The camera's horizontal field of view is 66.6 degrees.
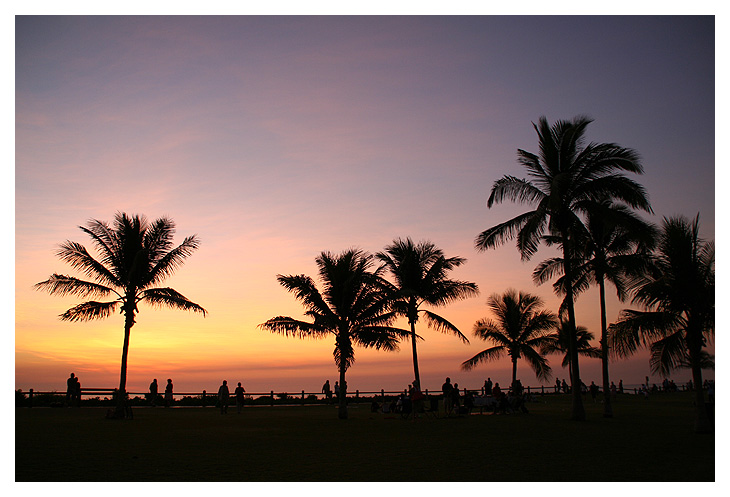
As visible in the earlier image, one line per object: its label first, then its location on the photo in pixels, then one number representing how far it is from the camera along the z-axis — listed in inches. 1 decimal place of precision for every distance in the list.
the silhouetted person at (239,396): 1170.1
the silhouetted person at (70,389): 1179.3
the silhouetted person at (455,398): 1038.1
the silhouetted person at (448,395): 1084.6
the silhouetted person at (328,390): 1633.2
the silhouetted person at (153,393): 1353.7
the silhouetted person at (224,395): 1141.7
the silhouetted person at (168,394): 1341.0
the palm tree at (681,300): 596.4
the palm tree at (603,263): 865.5
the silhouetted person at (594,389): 1633.5
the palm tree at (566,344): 1740.9
